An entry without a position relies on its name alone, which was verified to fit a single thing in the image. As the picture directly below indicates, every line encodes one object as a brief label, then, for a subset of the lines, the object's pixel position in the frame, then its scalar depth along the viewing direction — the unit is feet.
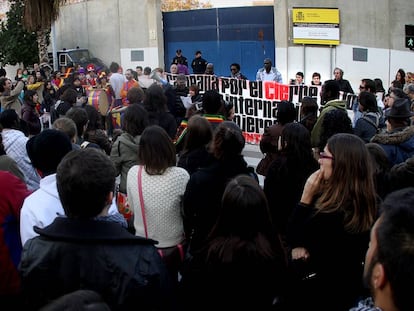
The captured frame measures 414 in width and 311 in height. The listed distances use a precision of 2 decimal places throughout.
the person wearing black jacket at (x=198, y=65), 64.95
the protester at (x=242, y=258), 11.12
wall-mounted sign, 63.52
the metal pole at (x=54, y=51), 84.46
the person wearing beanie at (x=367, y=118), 24.11
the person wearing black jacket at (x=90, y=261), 9.19
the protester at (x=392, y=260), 6.41
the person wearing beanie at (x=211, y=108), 24.53
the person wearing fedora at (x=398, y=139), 19.35
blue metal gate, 72.43
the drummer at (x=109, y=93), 46.09
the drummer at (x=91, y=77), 62.23
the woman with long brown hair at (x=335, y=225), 12.10
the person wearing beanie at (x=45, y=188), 12.11
